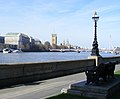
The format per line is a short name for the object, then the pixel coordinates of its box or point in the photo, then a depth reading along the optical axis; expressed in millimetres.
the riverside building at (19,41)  116343
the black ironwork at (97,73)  6698
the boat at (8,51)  85041
